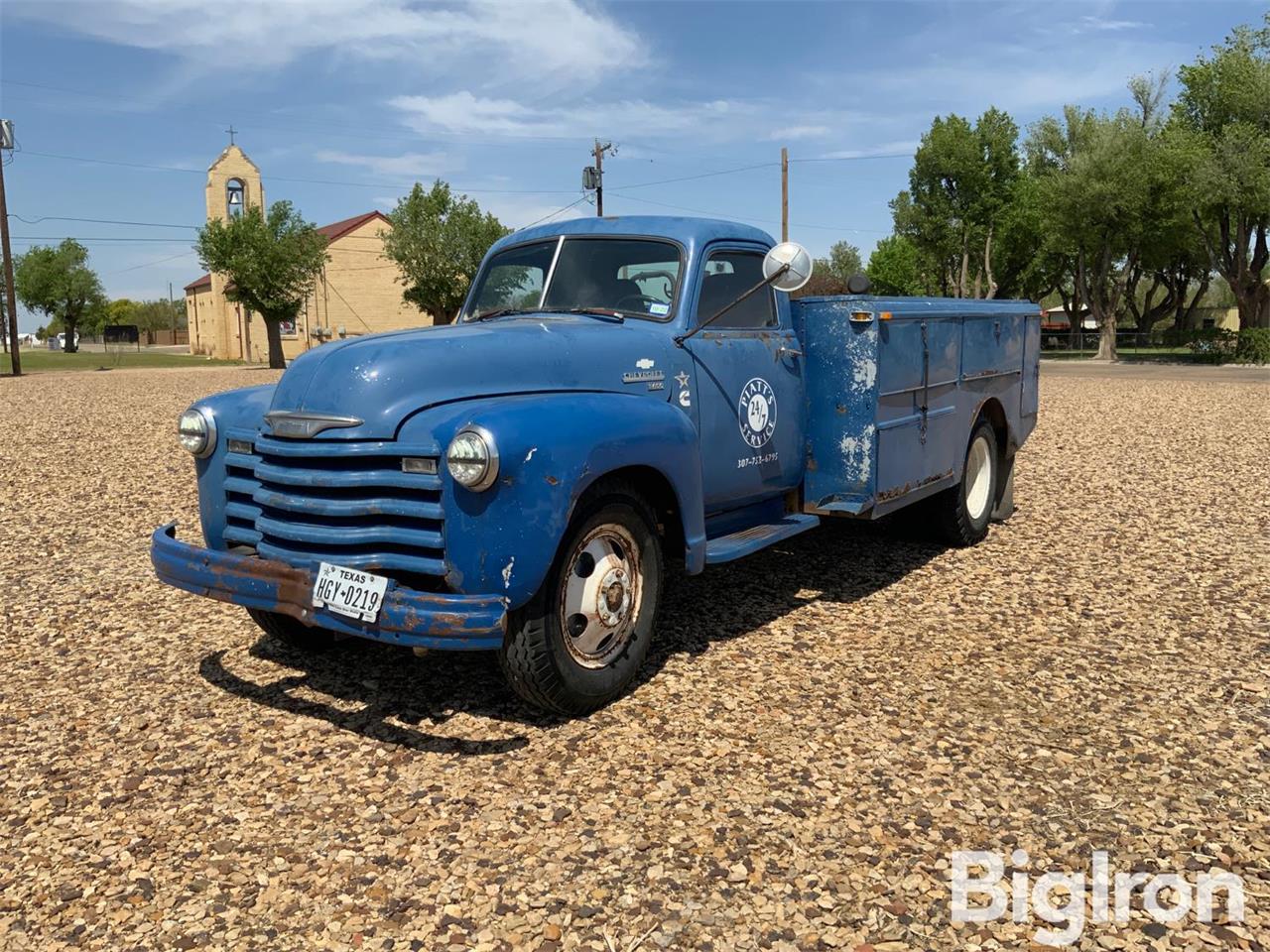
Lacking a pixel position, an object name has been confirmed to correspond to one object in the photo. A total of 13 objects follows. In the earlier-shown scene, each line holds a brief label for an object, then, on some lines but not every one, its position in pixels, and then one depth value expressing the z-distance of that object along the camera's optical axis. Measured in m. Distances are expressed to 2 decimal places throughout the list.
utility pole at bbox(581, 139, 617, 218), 32.34
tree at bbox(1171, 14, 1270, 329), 29.84
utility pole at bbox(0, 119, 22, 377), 35.98
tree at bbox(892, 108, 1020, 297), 47.81
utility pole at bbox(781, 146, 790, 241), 32.97
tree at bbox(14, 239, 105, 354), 79.44
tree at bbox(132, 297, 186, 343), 113.81
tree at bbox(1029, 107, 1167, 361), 34.03
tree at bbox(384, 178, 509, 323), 43.28
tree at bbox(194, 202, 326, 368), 38.00
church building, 52.34
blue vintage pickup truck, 3.64
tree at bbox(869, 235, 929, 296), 69.31
